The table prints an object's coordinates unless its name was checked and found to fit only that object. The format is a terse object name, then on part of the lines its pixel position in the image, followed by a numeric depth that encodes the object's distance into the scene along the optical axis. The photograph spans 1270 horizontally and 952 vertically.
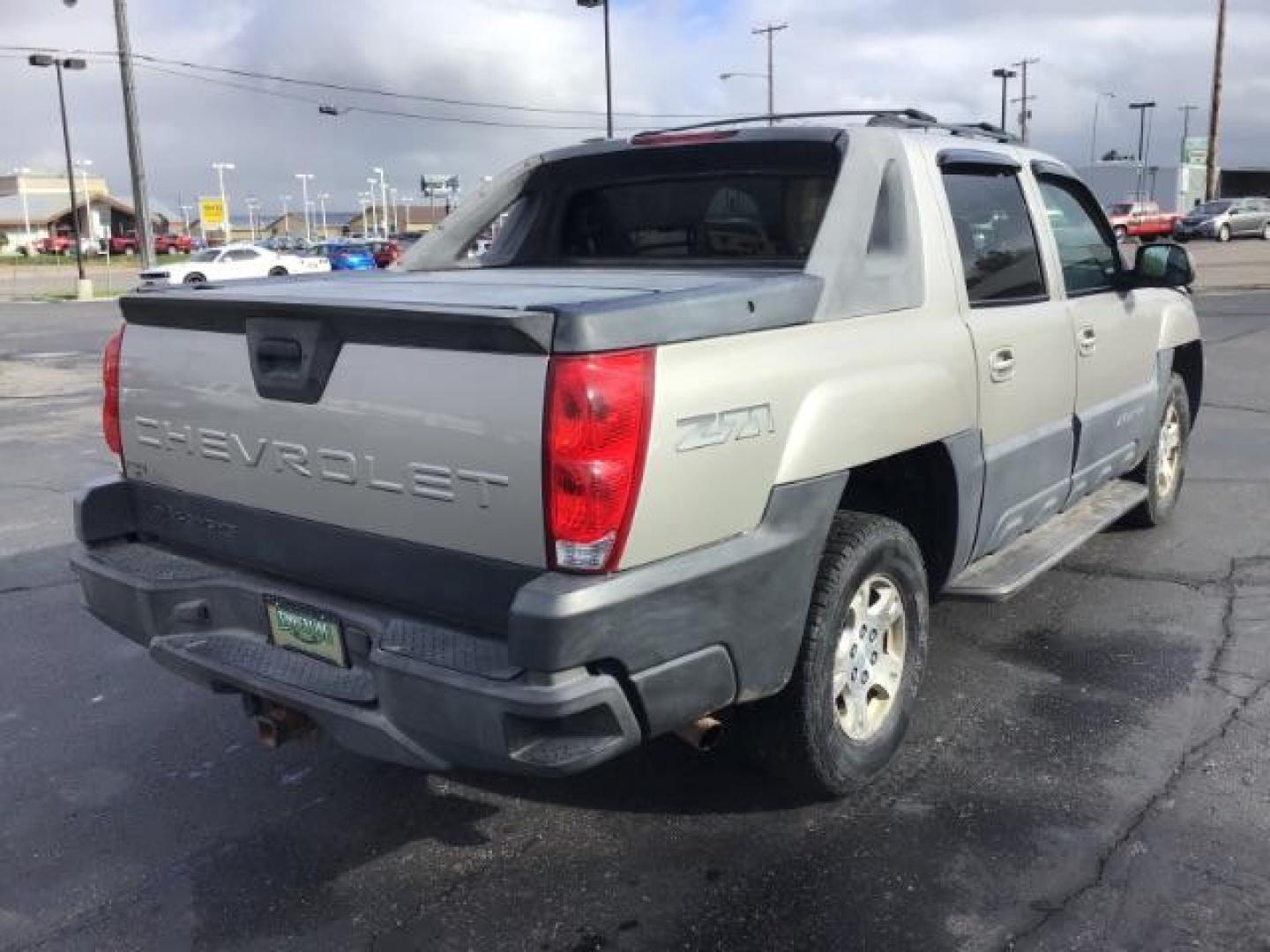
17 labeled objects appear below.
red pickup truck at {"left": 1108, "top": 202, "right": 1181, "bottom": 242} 47.59
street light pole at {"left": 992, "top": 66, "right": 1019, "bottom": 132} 66.00
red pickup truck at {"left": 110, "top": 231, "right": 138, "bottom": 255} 80.56
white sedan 37.25
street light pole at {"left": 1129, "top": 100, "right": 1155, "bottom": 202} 69.29
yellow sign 63.53
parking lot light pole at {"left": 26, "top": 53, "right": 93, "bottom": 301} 36.75
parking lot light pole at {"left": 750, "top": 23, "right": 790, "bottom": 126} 57.62
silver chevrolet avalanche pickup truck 2.57
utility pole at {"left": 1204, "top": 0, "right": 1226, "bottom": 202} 40.75
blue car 42.81
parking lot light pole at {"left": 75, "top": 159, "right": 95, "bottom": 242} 86.15
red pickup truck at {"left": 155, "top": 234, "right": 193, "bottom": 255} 81.42
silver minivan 45.62
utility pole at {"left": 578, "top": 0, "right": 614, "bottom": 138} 37.06
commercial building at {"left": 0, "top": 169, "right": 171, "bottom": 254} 93.62
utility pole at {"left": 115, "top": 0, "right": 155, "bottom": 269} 31.50
